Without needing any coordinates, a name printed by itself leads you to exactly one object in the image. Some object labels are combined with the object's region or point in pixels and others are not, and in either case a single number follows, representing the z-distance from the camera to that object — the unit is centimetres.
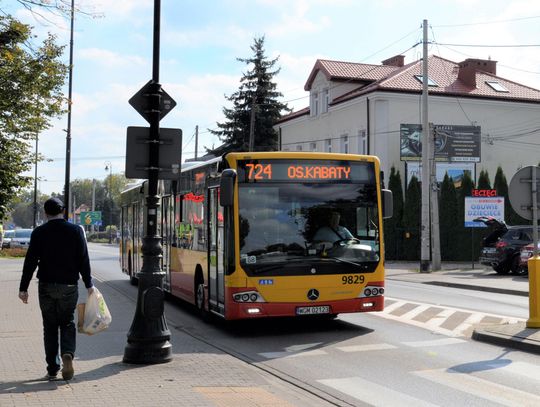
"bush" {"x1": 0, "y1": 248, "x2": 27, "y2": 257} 4103
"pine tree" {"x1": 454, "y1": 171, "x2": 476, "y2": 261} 3928
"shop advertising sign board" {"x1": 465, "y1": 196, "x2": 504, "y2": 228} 3011
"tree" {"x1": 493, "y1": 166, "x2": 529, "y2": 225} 3887
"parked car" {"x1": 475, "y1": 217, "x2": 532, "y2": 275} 2648
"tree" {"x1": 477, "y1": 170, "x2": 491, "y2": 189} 3916
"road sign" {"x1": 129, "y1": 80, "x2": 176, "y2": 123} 886
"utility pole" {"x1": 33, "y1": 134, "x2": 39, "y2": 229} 5277
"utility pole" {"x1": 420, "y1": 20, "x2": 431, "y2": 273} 2902
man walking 714
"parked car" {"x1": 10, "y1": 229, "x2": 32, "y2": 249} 5091
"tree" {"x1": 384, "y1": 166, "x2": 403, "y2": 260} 4028
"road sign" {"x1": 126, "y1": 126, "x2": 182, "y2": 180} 874
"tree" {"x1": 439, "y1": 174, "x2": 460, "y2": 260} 3941
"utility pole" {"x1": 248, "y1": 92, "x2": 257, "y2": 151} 4348
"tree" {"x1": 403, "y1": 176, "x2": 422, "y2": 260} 3985
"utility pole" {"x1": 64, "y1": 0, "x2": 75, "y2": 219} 3288
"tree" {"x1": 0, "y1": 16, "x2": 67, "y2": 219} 1384
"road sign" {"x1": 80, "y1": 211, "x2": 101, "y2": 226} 7075
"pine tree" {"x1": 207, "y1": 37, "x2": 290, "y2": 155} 5138
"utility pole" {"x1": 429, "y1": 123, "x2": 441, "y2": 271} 3008
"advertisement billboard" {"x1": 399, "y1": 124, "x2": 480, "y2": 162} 4019
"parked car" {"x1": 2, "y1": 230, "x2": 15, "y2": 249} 5174
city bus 1066
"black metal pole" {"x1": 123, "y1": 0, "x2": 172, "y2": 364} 834
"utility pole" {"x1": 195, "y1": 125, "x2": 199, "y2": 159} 5984
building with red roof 4128
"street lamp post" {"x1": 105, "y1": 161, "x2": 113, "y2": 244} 9065
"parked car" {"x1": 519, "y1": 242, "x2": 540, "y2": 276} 2508
